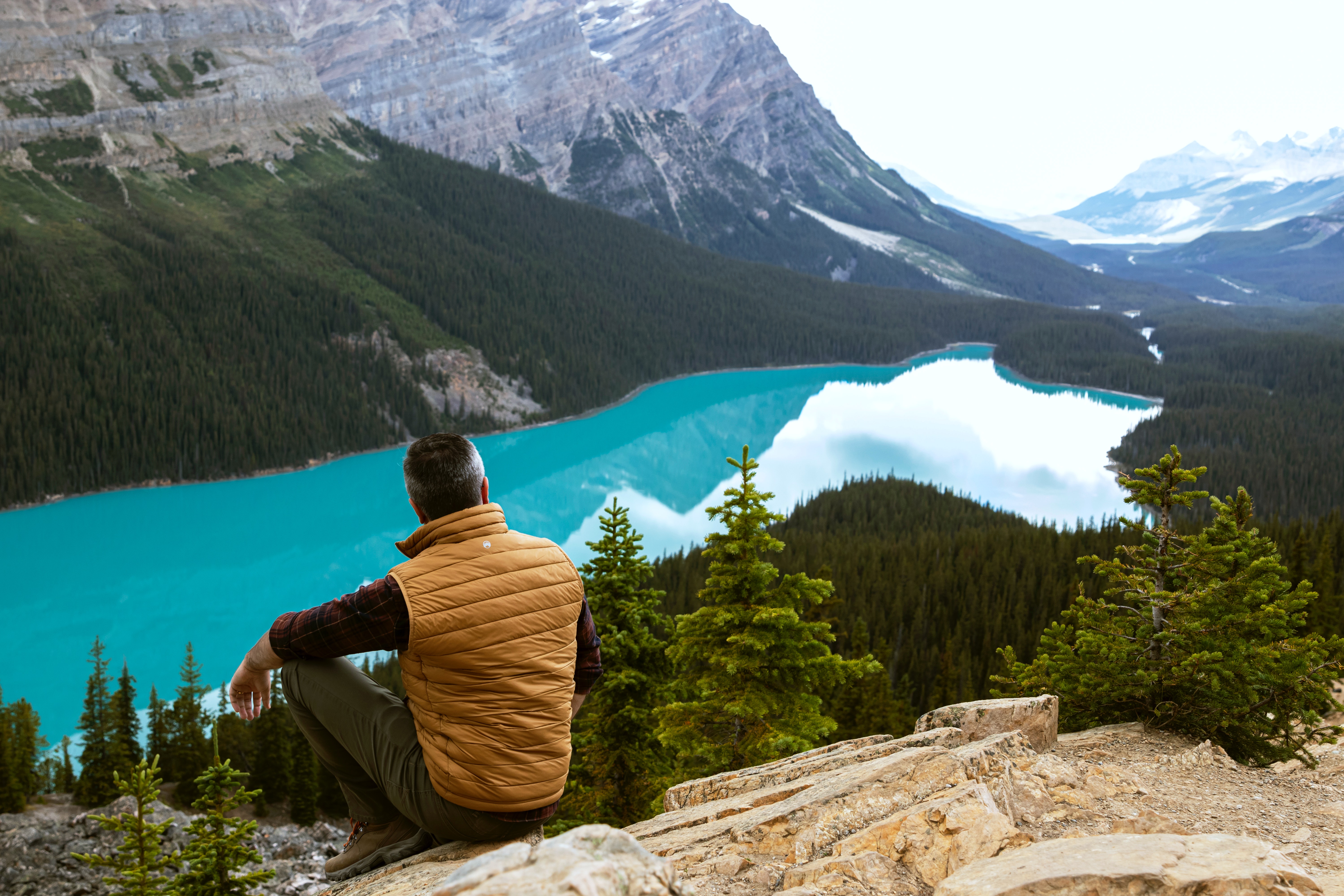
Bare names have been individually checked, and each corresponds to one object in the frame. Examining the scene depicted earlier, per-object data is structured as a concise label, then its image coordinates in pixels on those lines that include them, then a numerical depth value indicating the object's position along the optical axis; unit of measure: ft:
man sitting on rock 14.92
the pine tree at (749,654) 38.73
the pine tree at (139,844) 35.68
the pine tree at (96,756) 87.61
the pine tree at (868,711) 76.13
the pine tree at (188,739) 91.76
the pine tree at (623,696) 45.60
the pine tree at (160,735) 94.89
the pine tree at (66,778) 95.71
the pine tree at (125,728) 88.17
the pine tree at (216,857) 36.11
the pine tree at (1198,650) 24.97
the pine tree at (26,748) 84.48
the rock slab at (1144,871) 13.01
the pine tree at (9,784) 79.15
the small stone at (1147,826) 17.47
